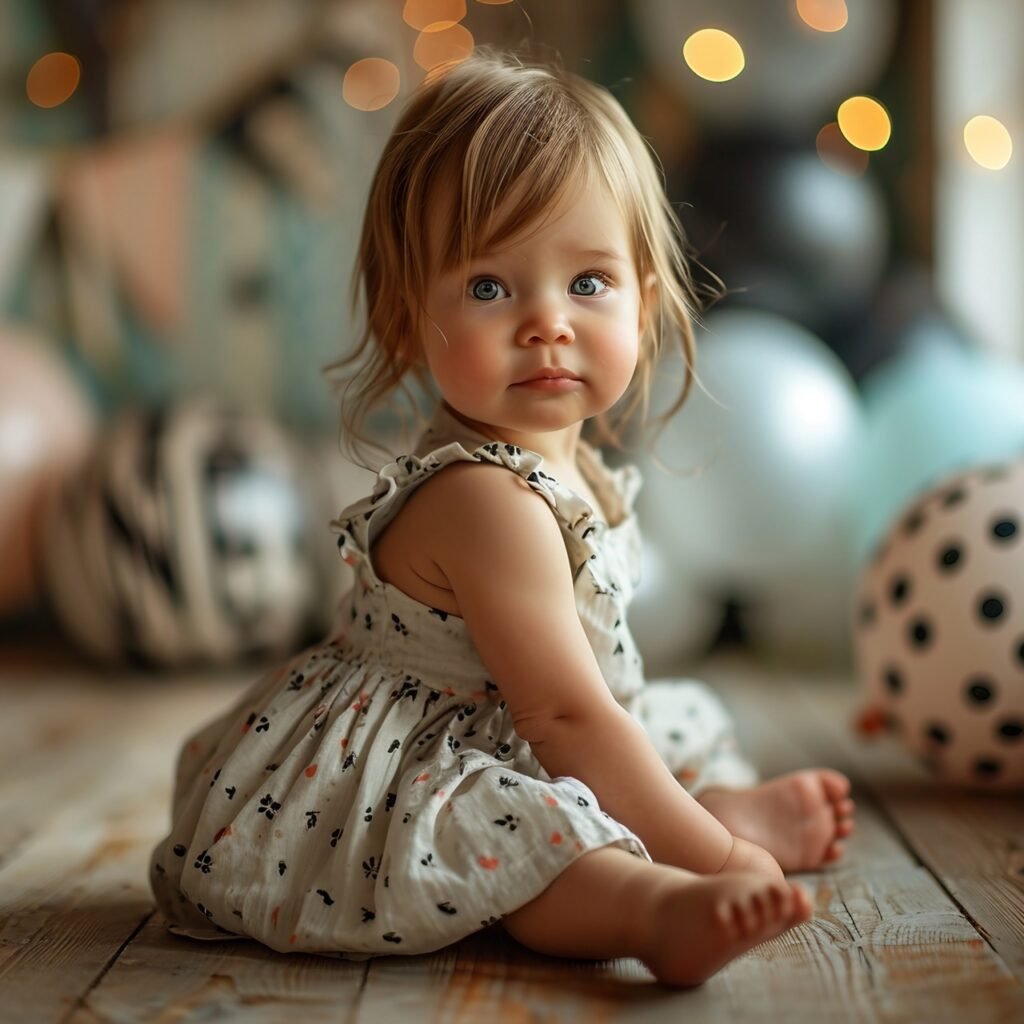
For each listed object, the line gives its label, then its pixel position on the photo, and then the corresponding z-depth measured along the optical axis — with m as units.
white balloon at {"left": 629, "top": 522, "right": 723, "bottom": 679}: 2.01
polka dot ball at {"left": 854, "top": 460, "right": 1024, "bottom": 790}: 1.31
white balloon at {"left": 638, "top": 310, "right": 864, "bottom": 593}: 1.98
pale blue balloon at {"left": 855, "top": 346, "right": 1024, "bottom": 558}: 1.91
